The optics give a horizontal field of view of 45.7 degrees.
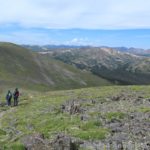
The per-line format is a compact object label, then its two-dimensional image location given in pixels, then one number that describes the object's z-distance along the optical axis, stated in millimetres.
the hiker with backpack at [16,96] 32770
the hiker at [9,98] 32728
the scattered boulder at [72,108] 23349
